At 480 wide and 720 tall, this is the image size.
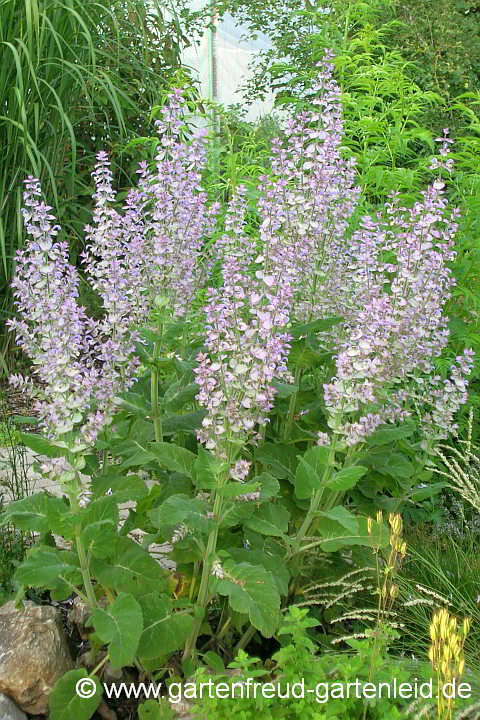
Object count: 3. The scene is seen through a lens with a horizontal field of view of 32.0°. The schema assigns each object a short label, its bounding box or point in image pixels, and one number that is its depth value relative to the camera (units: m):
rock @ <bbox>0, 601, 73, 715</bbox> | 2.32
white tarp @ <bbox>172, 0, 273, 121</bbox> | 9.14
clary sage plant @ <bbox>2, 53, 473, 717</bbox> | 2.13
